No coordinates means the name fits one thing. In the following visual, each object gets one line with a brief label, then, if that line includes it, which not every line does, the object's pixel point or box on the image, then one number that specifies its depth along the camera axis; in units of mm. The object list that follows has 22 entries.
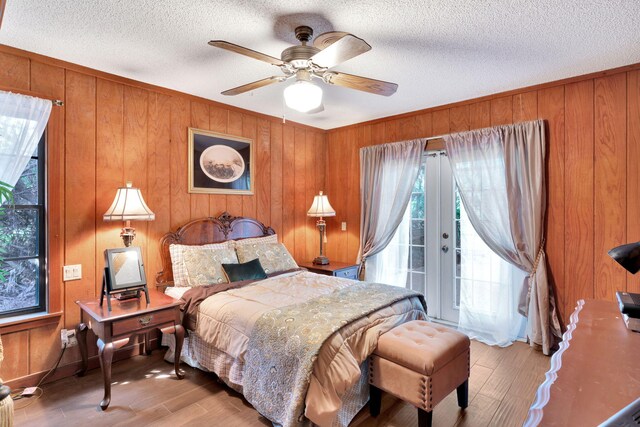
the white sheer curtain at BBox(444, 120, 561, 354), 3148
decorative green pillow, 3199
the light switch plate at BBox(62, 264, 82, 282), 2738
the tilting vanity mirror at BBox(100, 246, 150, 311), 2562
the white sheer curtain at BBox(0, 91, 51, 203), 2387
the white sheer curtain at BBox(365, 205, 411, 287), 4242
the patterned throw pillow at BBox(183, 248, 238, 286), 3047
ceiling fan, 1974
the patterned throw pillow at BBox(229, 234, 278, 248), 3632
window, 2555
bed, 1902
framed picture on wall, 3555
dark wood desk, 982
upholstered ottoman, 1955
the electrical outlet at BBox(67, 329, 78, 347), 2740
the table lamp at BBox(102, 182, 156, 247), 2688
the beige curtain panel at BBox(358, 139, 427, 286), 4039
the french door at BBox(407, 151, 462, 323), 3906
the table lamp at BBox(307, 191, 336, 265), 4309
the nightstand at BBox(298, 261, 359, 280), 4016
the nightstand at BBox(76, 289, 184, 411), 2305
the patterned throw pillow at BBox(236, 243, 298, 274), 3534
